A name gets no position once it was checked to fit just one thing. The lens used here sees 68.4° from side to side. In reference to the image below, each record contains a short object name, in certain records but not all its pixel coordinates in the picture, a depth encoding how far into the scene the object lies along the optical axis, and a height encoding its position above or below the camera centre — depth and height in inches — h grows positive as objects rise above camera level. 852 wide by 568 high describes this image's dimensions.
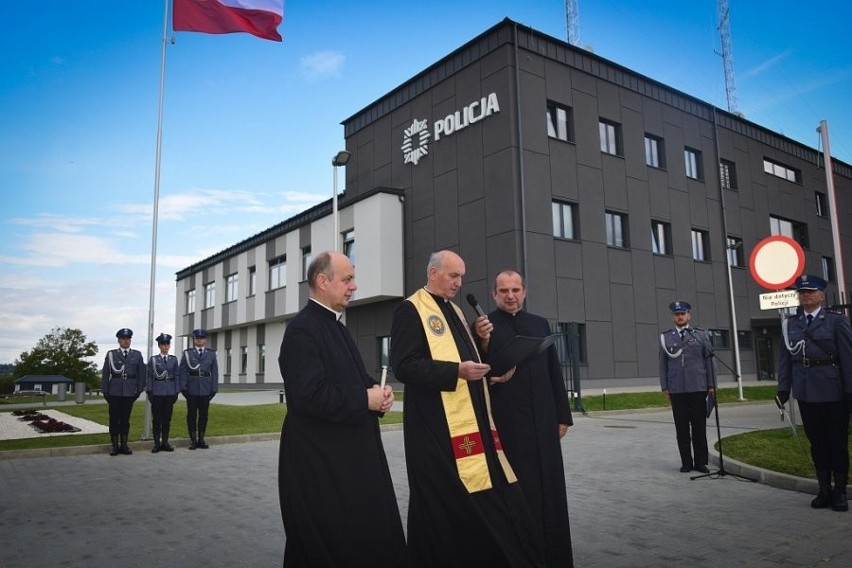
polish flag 495.8 +283.7
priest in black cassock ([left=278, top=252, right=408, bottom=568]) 123.4 -18.7
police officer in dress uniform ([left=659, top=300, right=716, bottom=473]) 335.9 -10.6
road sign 363.9 +58.9
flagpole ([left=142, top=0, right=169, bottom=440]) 513.3 +127.0
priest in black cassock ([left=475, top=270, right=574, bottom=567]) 167.6 -14.4
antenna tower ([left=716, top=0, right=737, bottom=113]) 1630.2 +767.4
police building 929.5 +281.1
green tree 2306.8 +73.0
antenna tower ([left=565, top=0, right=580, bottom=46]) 1254.3 +691.8
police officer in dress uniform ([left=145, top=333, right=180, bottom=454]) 484.7 -12.0
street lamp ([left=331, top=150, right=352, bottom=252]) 700.7 +237.3
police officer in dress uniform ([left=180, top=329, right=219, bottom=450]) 491.2 -5.3
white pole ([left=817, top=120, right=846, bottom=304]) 367.2 +78.3
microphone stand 318.7 +5.0
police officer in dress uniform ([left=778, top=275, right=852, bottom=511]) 244.1 -7.9
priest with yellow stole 147.6 -22.3
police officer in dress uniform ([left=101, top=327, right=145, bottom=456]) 462.9 -6.0
